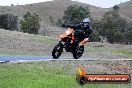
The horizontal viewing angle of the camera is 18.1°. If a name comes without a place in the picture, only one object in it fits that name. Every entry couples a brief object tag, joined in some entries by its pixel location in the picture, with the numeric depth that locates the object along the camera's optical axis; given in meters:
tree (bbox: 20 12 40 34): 100.50
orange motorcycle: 21.61
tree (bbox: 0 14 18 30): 92.46
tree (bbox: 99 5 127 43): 98.50
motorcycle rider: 21.70
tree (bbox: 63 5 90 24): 101.25
